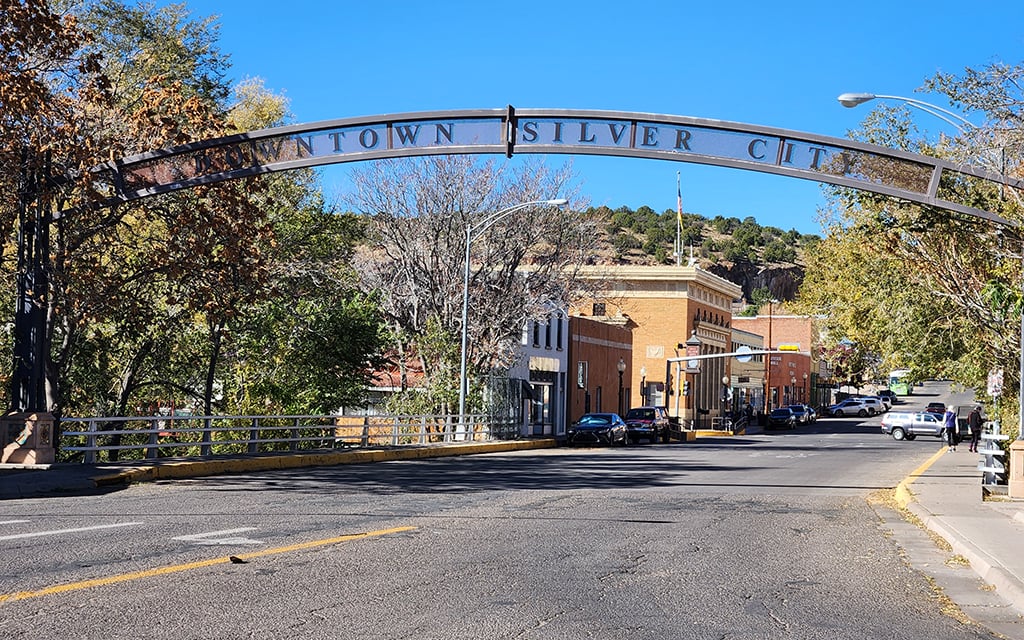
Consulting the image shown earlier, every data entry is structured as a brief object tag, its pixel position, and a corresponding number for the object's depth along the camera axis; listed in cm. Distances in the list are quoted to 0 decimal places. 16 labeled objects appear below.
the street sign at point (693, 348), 6519
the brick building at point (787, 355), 11506
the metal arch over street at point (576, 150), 1841
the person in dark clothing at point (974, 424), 4181
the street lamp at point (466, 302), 3694
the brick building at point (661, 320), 7844
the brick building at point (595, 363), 6097
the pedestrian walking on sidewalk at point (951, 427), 4662
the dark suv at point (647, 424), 5447
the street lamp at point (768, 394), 9212
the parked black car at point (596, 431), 4741
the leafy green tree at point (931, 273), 2133
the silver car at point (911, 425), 6656
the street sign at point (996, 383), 2897
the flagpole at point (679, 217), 7619
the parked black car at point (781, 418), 8350
